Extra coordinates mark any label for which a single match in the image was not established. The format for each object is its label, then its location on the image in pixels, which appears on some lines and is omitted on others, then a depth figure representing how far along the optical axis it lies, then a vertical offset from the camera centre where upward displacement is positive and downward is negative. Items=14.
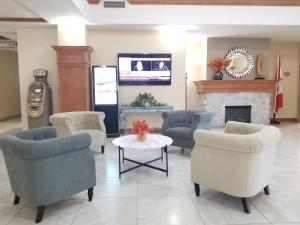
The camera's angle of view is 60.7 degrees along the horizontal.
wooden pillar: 5.73 +0.27
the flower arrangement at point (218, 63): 7.27 +0.76
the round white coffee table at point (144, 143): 3.57 -0.76
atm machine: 6.08 -0.26
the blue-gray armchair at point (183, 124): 4.51 -0.65
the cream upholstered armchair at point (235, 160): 2.55 -0.74
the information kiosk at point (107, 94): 6.04 -0.09
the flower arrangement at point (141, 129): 3.82 -0.59
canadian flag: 8.02 +0.02
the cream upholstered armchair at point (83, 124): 4.32 -0.62
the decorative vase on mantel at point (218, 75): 7.43 +0.43
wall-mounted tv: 6.51 +0.54
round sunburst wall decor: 7.60 +0.80
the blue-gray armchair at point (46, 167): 2.43 -0.77
